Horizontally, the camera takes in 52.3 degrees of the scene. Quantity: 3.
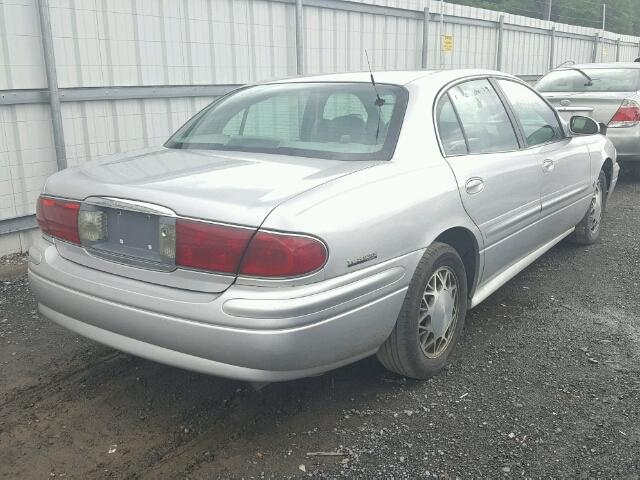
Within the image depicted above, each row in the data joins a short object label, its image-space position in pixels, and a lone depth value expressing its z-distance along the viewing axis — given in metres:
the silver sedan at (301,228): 2.41
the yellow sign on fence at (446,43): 10.64
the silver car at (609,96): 8.00
